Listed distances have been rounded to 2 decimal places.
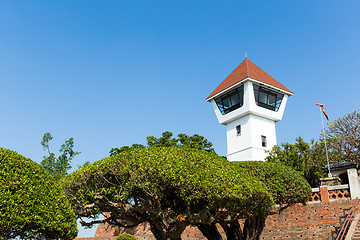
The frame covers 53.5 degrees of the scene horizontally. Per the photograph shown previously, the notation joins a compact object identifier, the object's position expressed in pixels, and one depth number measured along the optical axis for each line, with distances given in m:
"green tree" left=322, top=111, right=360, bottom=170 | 24.38
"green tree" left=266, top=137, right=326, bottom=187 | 25.06
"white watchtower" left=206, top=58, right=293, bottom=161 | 28.73
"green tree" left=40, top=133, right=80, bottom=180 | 21.80
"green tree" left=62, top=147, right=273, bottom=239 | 12.50
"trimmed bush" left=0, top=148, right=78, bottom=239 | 8.38
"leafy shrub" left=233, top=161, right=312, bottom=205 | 16.61
